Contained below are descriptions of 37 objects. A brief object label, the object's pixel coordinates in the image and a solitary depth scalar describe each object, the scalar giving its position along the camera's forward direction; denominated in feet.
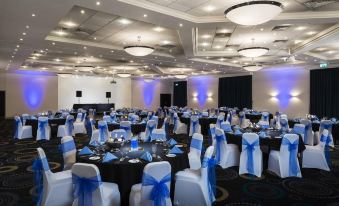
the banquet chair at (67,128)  32.35
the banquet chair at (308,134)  27.37
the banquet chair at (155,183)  9.35
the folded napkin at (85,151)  12.73
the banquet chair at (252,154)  17.05
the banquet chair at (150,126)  26.50
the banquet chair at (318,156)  18.64
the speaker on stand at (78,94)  65.36
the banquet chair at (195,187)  11.71
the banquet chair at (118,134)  16.29
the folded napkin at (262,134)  18.56
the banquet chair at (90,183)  9.45
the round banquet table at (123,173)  11.21
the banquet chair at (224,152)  18.98
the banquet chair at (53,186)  11.29
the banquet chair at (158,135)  18.66
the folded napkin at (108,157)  11.55
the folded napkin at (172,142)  14.67
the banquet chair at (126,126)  25.45
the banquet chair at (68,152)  14.16
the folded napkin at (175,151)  13.02
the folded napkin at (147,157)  11.71
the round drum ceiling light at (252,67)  40.29
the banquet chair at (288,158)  16.62
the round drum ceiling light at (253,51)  24.79
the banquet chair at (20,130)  30.76
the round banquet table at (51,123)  31.86
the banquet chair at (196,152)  15.99
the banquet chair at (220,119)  31.91
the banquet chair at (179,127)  36.93
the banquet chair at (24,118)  32.40
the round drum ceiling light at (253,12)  13.94
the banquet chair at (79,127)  36.17
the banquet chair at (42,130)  30.01
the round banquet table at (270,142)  17.94
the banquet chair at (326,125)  26.69
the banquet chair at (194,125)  33.34
